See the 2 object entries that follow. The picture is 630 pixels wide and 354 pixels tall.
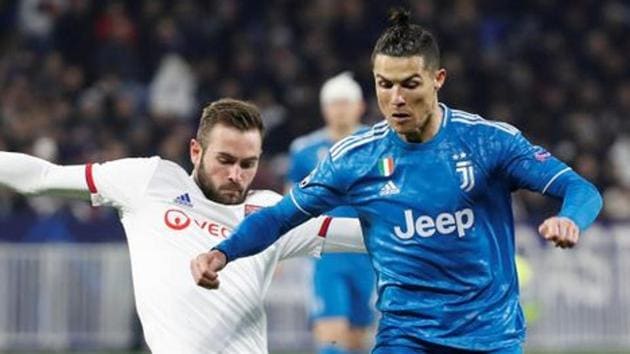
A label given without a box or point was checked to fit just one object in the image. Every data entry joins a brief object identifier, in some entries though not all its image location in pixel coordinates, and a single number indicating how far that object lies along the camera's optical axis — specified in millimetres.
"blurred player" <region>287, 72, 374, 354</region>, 22328
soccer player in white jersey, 12734
